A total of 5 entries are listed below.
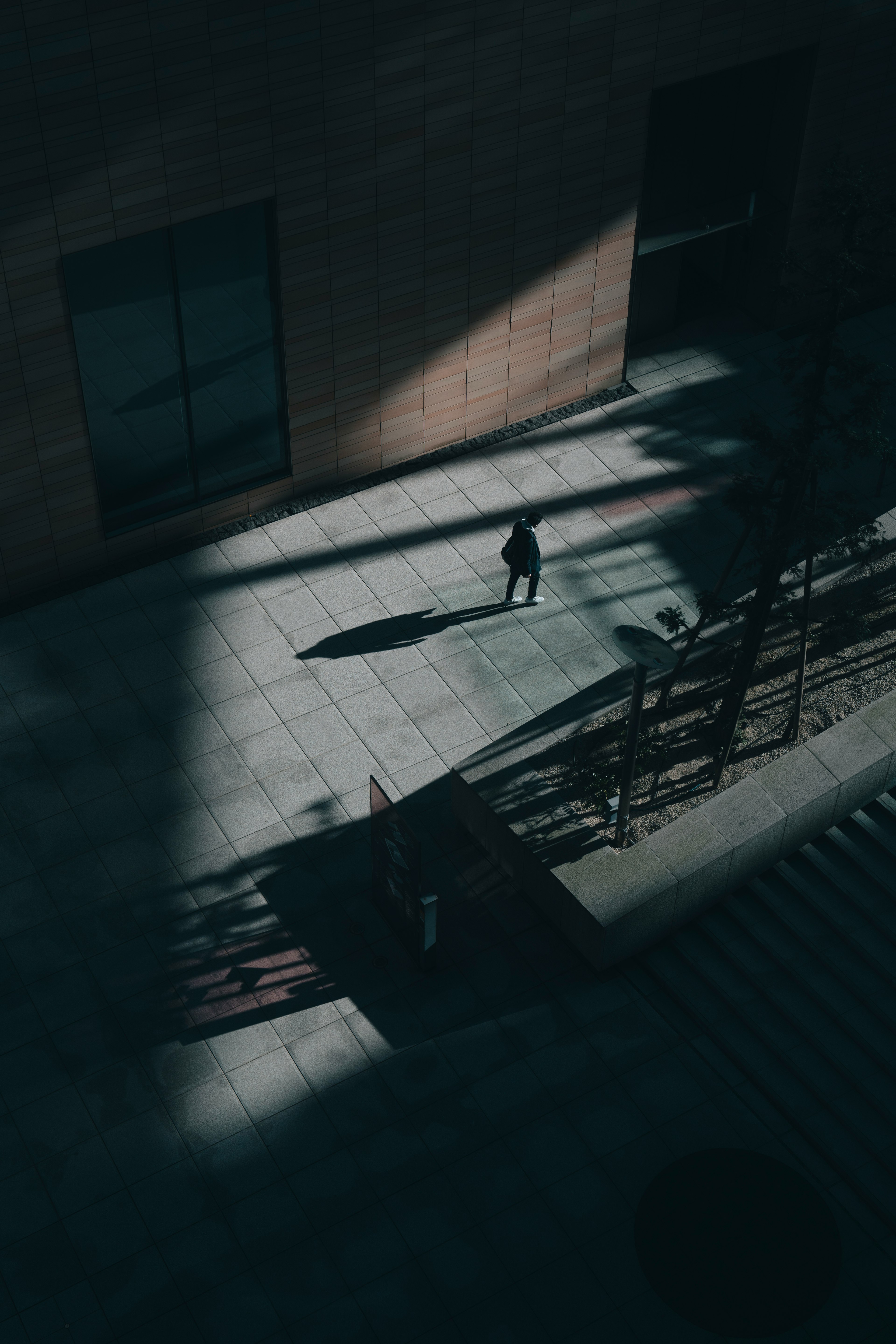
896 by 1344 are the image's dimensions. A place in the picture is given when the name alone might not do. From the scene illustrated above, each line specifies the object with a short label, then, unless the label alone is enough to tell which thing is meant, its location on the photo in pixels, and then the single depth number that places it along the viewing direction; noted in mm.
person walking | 18938
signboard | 15008
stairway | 14844
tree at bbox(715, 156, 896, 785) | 14117
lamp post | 13164
